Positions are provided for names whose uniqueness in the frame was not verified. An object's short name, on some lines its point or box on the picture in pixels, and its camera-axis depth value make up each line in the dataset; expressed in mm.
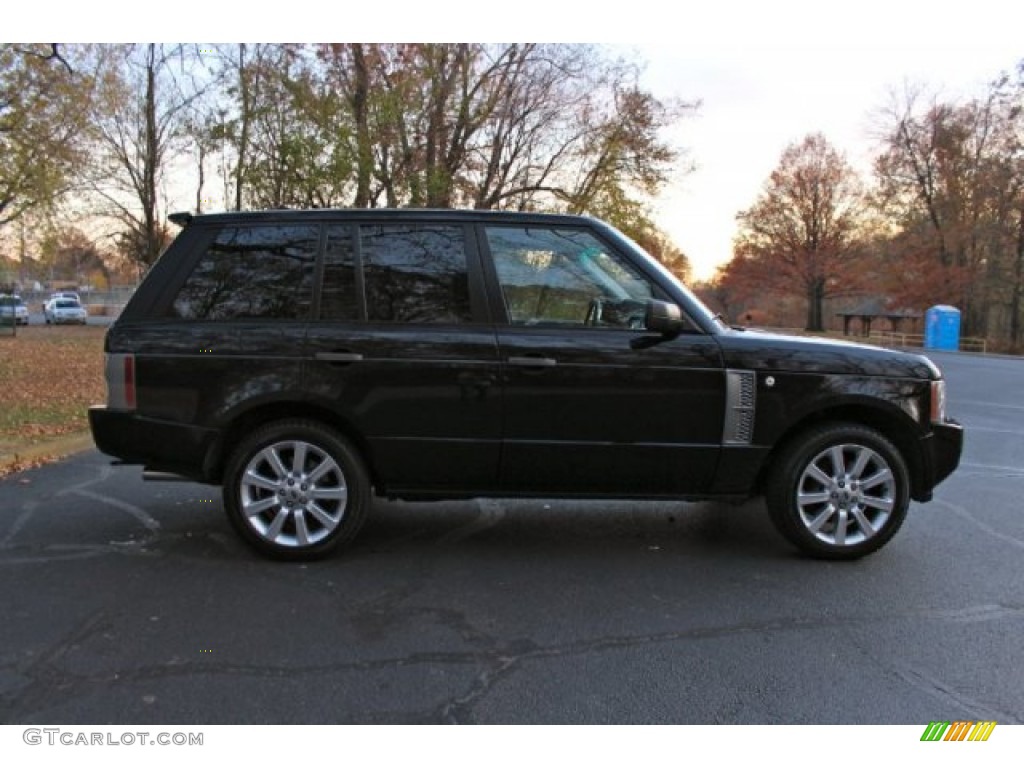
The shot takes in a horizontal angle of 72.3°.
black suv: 3918
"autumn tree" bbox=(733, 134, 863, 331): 57188
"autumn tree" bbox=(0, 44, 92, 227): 14367
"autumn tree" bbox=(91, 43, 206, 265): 18656
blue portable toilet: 36188
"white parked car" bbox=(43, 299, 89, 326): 37938
